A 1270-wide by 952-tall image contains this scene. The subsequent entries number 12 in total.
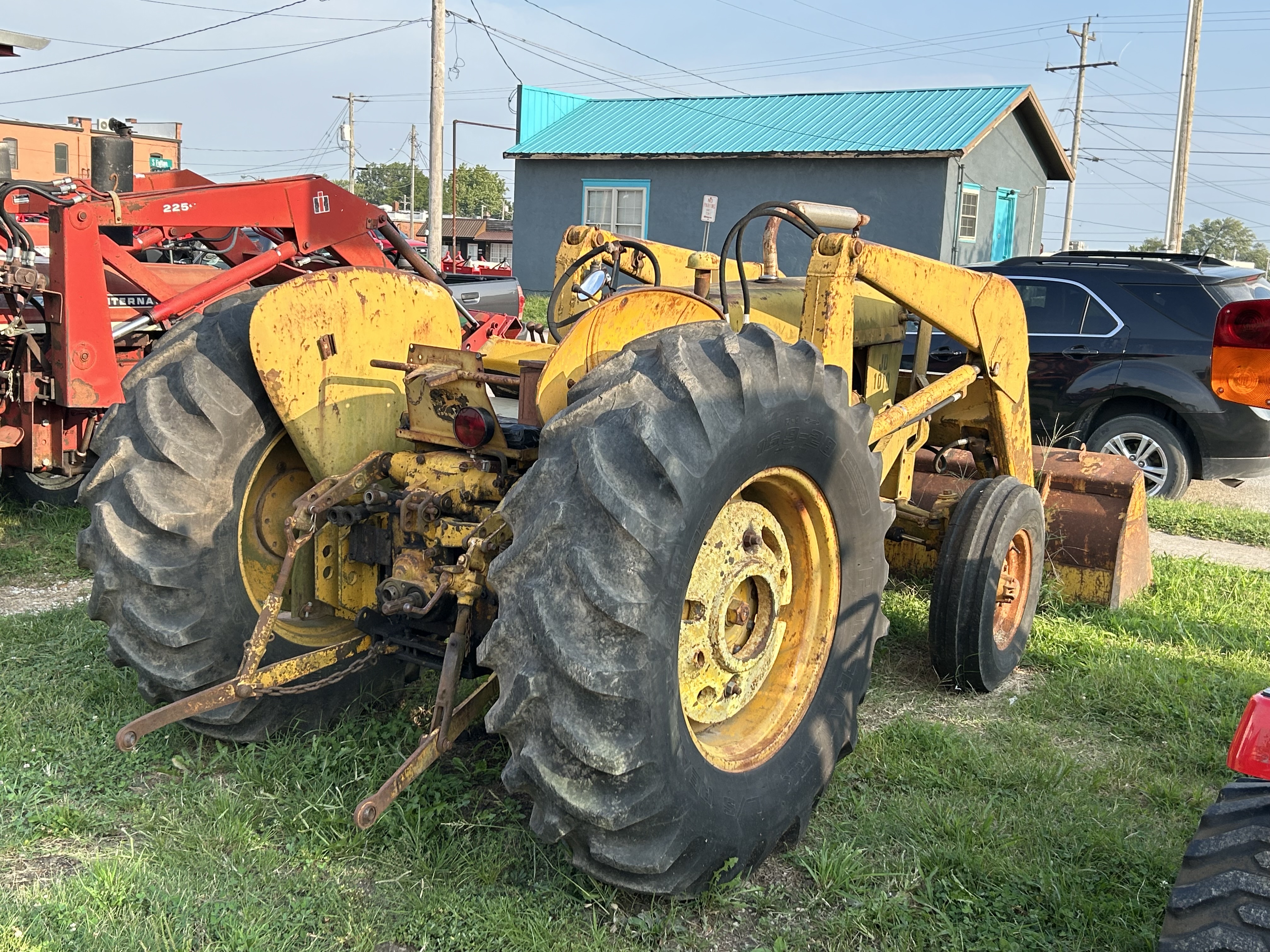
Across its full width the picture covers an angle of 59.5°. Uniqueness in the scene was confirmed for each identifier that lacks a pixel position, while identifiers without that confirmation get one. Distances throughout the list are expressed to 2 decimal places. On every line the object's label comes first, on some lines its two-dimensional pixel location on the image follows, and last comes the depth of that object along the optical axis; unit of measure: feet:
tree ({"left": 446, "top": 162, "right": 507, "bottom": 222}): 279.28
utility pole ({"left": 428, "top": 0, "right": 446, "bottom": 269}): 61.41
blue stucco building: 65.46
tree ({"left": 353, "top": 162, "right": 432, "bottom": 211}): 300.40
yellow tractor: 8.89
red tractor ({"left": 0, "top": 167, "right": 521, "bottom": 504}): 19.89
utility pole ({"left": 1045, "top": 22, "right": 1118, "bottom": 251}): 132.26
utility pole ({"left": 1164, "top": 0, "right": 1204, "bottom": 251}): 78.69
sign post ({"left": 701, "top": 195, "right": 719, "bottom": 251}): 36.37
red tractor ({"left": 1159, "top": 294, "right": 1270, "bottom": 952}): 6.84
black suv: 28.04
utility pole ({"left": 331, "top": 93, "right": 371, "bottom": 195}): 183.11
